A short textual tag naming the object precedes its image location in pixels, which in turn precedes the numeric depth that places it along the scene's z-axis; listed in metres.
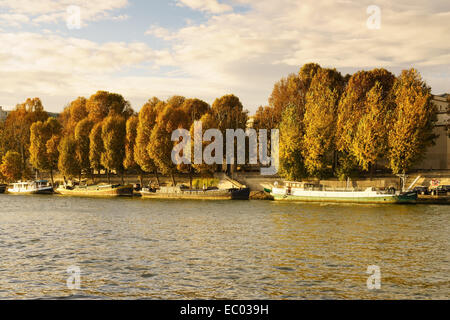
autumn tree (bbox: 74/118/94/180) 105.62
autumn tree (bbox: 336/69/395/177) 76.12
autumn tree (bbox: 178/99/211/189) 94.24
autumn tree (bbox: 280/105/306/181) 79.75
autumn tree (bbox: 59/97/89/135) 122.46
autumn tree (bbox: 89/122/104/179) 102.06
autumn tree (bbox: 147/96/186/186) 89.31
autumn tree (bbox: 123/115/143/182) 96.62
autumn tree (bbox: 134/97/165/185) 92.12
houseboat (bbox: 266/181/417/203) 67.50
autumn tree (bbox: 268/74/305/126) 91.00
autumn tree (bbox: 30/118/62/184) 110.88
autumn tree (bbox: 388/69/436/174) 71.62
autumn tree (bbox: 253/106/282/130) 92.52
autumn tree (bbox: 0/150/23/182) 112.06
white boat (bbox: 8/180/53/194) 104.43
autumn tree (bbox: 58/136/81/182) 104.94
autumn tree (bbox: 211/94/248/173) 92.00
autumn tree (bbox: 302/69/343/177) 77.81
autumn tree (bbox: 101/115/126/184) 98.62
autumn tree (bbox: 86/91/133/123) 121.06
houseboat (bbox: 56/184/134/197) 94.50
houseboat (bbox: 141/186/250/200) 81.50
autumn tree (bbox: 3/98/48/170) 122.00
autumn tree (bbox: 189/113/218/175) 85.94
